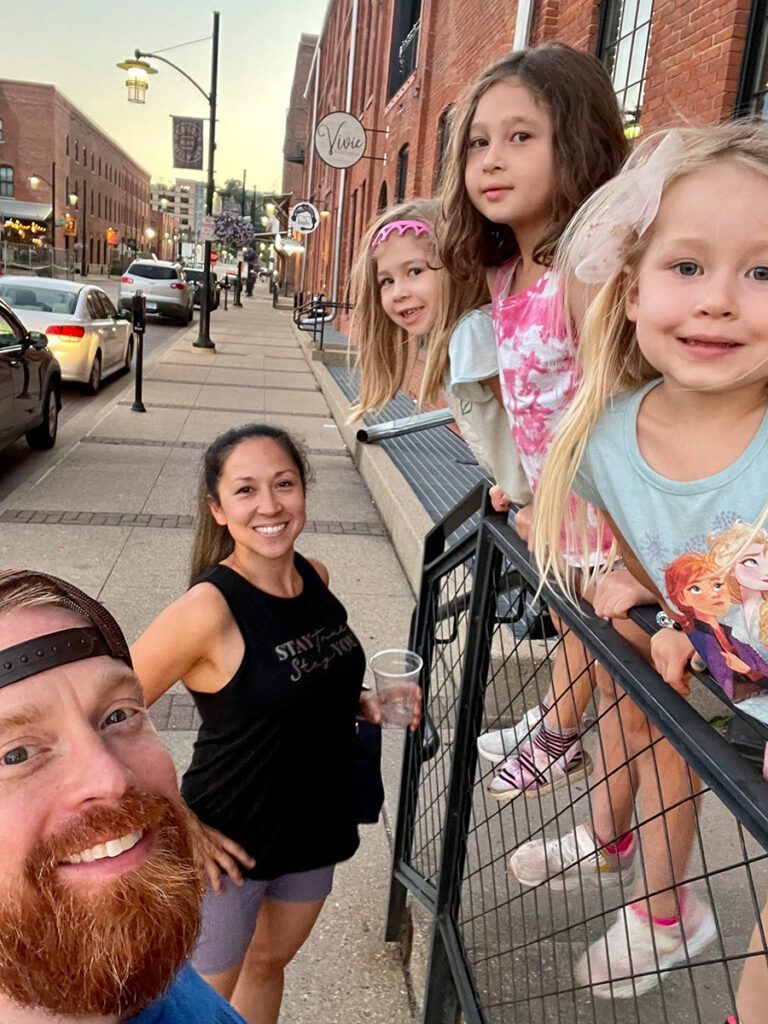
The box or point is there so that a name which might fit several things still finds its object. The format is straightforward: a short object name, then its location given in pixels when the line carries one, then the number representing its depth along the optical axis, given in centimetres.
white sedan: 1198
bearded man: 101
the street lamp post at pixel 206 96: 1894
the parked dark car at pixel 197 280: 3453
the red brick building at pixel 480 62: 462
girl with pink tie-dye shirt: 220
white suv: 2594
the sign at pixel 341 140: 1639
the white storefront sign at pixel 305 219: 2300
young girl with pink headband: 250
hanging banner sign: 2350
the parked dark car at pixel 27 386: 781
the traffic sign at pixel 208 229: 2117
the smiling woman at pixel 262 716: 208
